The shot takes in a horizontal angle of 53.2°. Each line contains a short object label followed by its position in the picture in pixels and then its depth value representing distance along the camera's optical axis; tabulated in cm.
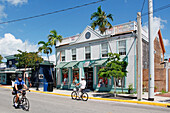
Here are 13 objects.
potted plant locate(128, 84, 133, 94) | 1700
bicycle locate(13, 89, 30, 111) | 912
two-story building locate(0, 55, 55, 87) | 2950
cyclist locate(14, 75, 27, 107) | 936
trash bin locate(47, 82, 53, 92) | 2072
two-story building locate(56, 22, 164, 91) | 1786
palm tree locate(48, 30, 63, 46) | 2572
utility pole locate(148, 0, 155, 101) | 1244
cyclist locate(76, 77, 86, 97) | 1316
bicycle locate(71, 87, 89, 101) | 1334
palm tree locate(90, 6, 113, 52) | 1706
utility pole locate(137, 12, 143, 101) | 1269
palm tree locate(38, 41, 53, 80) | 2662
